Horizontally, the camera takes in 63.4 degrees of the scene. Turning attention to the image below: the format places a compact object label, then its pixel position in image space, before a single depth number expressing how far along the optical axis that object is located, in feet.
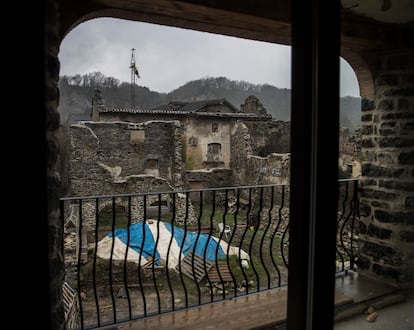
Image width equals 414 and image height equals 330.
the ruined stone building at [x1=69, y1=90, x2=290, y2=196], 33.04
